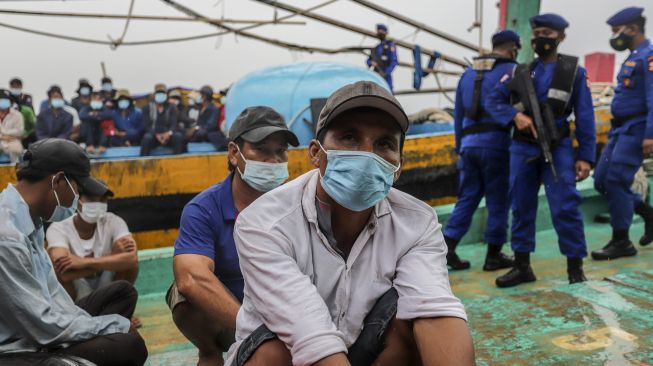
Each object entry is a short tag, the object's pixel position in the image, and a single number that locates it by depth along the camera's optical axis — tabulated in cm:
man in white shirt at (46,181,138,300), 345
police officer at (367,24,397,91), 1021
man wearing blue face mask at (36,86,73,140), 947
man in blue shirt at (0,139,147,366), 199
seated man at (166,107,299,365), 215
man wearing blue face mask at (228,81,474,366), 148
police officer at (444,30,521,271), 441
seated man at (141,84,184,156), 996
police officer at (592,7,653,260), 456
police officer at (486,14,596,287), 377
